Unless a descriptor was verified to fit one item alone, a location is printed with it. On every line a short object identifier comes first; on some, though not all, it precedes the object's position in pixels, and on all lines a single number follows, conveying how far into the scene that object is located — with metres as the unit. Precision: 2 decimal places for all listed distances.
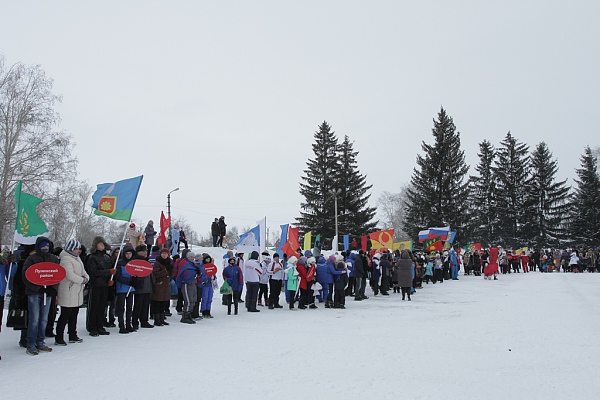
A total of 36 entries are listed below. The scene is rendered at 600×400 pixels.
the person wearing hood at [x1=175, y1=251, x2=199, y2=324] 11.80
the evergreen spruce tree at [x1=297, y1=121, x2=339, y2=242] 46.72
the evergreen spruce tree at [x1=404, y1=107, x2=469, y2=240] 44.56
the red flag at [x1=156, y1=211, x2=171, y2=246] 17.43
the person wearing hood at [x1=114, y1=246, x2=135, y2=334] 10.04
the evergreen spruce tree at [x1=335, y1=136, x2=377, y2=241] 46.66
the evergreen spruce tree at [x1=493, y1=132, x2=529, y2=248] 53.09
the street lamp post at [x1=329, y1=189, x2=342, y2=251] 44.66
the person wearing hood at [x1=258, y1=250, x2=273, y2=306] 15.27
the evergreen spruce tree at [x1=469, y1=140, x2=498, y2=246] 54.41
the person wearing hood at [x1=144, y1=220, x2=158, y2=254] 19.48
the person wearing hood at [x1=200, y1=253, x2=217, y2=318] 12.62
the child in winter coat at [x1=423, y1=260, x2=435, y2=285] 24.95
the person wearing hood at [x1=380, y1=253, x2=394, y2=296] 19.27
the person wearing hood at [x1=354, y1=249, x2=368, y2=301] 17.17
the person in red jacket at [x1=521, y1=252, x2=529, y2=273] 33.81
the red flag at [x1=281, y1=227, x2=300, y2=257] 19.12
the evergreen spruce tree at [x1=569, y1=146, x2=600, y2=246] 50.16
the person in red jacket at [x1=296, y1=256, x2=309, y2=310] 15.53
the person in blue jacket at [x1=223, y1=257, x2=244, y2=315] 13.55
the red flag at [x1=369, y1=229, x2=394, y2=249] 23.91
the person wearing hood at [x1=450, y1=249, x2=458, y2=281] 27.59
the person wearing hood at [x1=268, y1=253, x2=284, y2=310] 15.23
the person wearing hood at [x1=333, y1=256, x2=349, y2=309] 15.48
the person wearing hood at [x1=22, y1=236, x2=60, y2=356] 7.73
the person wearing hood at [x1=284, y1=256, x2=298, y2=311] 15.18
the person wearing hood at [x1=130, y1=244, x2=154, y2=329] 10.38
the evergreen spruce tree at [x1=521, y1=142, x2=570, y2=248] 52.53
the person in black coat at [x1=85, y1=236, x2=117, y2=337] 9.38
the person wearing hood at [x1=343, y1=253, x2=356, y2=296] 17.59
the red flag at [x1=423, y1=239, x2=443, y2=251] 28.48
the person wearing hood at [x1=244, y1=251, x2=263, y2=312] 13.98
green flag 9.15
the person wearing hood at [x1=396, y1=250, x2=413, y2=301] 17.34
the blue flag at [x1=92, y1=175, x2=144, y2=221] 11.50
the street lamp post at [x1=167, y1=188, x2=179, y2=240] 44.59
